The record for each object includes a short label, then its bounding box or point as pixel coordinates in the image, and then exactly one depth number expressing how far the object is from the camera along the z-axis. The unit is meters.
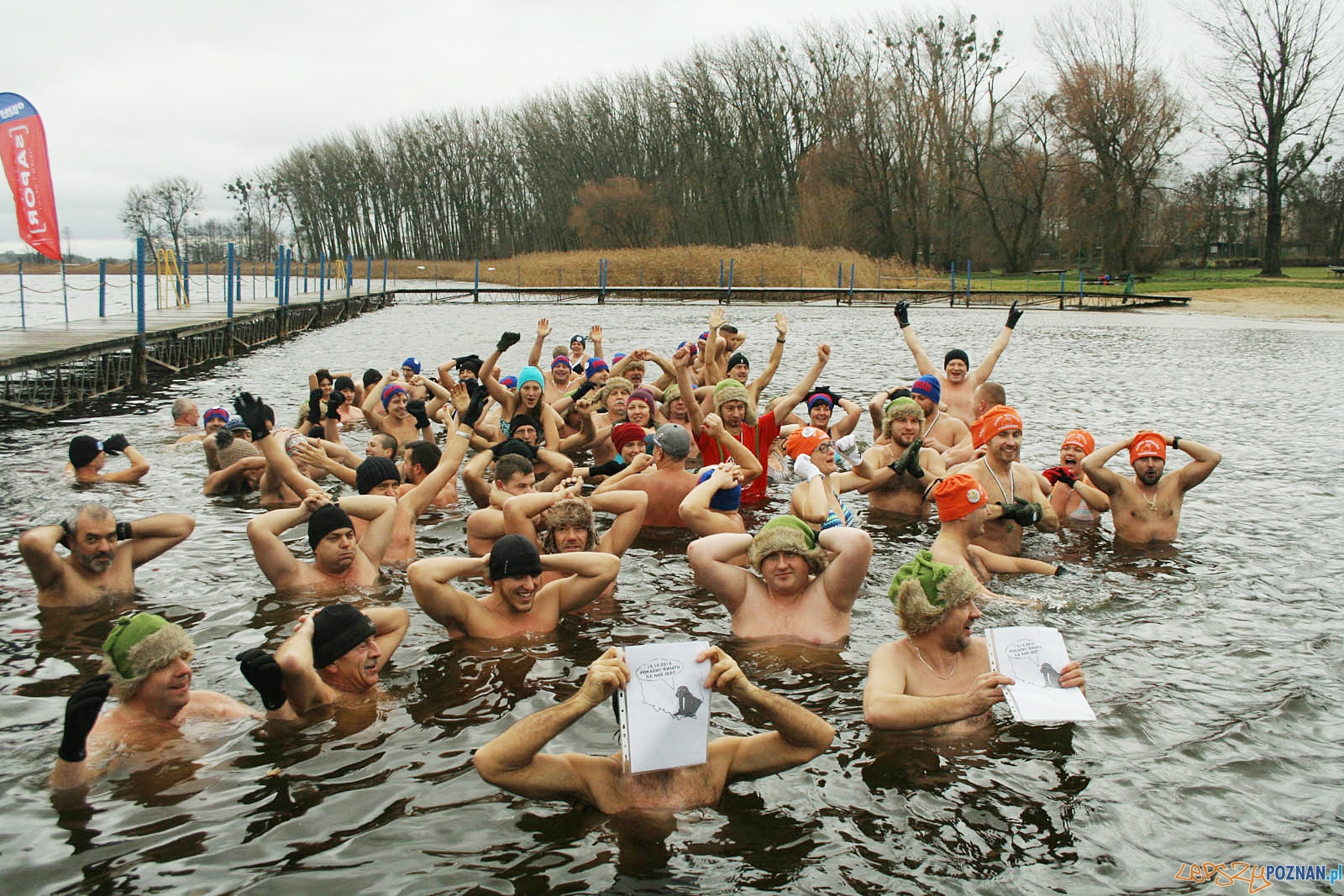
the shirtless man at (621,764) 3.30
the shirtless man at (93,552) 6.02
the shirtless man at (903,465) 8.60
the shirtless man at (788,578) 5.27
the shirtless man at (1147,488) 7.91
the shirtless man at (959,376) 11.26
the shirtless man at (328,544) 5.85
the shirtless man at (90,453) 8.79
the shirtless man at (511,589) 5.25
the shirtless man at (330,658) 4.42
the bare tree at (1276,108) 48.34
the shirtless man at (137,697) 4.16
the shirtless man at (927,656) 4.25
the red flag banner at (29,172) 18.31
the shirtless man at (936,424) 9.87
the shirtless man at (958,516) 5.96
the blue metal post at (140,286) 19.20
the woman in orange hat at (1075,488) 8.43
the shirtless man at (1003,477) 7.46
